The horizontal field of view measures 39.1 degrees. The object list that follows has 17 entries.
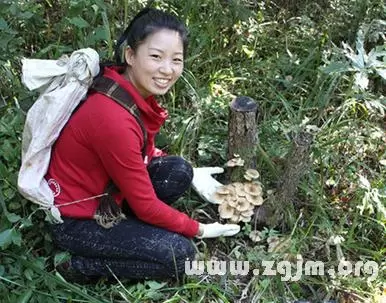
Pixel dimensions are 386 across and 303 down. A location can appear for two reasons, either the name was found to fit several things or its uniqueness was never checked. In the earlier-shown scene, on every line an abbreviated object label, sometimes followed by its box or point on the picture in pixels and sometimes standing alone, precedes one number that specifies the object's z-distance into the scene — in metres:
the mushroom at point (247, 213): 2.59
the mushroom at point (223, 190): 2.63
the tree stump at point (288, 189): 2.40
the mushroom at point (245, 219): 2.59
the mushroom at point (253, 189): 2.61
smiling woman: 2.14
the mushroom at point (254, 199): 2.59
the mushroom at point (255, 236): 2.57
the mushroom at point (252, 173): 2.64
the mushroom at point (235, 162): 2.63
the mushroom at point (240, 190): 2.61
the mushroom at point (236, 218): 2.60
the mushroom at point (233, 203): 2.58
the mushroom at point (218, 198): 2.63
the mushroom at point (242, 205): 2.58
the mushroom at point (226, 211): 2.60
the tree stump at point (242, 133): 2.50
